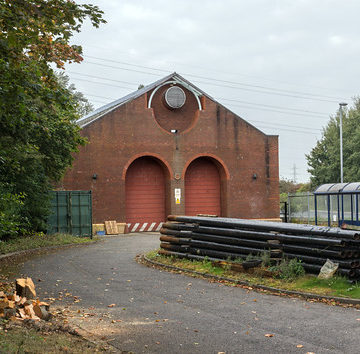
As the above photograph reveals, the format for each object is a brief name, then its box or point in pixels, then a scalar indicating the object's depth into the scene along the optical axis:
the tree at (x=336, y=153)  54.09
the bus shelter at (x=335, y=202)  26.48
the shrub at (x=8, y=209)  12.14
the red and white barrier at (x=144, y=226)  32.25
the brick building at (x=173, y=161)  30.59
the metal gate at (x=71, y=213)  25.31
